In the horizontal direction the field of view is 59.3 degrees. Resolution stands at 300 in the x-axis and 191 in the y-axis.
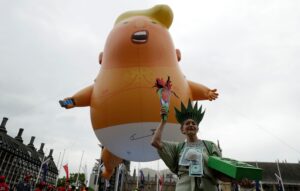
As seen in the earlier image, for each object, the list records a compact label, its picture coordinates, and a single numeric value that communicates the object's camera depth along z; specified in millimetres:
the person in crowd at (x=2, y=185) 8677
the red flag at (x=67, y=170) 12398
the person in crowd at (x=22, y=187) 12768
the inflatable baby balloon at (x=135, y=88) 5941
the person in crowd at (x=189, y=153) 2645
